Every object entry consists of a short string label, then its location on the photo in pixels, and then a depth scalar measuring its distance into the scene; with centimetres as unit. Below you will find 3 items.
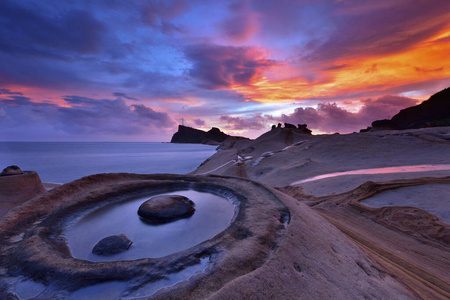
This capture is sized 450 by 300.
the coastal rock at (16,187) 630
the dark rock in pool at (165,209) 364
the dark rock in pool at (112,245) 259
